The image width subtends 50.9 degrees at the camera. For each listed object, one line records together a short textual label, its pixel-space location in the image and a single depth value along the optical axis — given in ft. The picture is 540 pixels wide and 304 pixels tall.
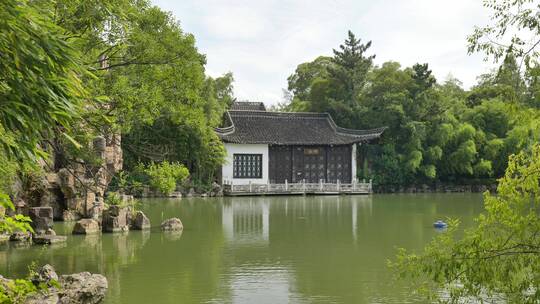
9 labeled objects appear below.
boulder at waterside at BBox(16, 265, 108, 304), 20.67
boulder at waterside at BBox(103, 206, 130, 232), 44.34
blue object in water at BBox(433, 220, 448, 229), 47.88
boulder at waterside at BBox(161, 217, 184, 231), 45.19
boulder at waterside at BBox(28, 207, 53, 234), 40.04
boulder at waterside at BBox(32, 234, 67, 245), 37.70
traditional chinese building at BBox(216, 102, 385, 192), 93.76
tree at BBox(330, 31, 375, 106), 106.32
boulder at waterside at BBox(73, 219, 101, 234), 42.42
